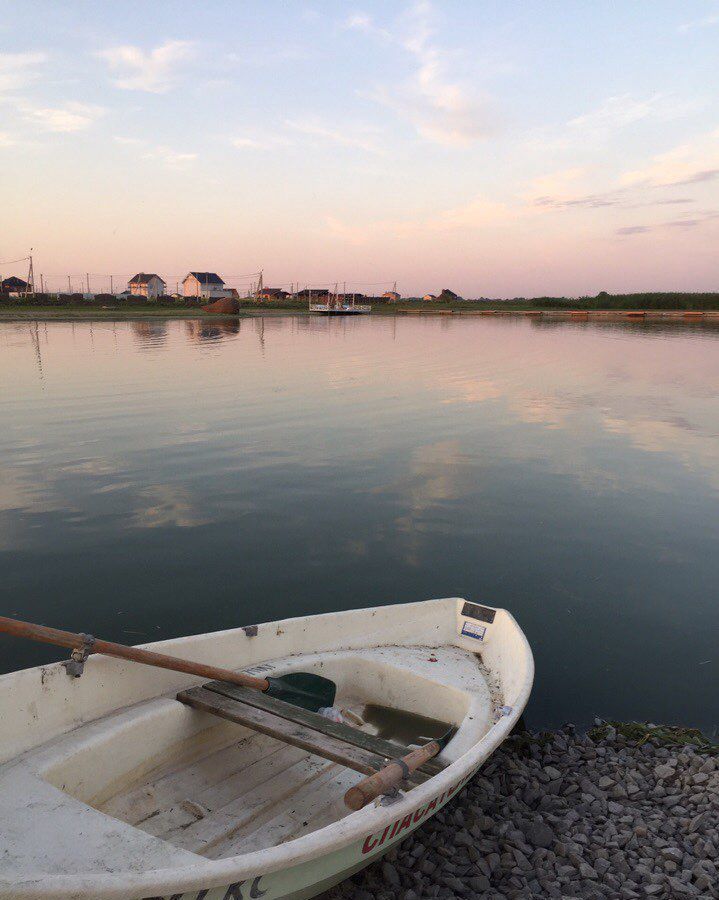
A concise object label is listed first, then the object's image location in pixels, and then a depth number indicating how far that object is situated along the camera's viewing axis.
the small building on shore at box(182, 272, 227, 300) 155.12
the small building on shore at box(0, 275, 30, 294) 147.82
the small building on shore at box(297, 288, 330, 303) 192.12
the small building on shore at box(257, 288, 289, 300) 187.38
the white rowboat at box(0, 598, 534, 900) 3.93
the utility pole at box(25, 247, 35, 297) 127.81
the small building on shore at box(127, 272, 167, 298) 161.25
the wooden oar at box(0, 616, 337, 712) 5.01
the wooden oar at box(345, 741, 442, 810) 4.36
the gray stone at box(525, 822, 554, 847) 5.45
